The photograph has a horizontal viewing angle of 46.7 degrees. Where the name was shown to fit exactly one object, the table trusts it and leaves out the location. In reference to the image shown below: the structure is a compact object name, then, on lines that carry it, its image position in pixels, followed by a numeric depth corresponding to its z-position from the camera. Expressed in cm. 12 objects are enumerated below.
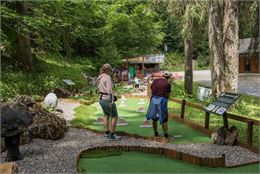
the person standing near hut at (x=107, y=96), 572
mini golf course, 431
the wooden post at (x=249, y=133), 549
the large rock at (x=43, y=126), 562
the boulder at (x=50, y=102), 829
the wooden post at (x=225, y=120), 571
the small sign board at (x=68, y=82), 1326
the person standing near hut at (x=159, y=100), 592
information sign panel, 548
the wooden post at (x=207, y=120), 674
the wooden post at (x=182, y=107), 785
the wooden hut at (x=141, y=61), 2328
